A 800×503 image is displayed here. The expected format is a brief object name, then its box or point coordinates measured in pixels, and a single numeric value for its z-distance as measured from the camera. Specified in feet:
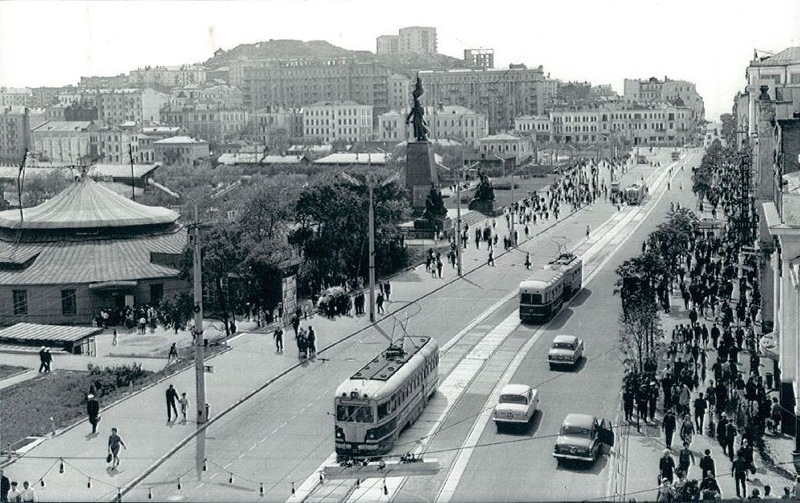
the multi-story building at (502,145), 407.64
